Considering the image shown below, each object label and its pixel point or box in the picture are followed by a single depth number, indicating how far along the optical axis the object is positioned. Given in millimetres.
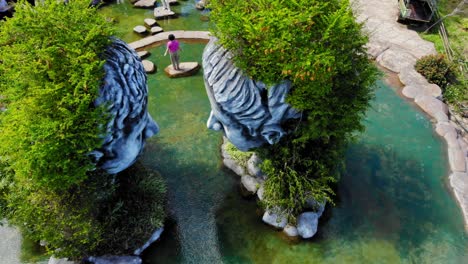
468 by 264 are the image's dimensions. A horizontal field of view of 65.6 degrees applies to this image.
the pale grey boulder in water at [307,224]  7641
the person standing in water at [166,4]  14538
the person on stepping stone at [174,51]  10844
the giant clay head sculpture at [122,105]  5918
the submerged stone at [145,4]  14789
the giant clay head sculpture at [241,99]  6152
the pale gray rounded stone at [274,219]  7754
